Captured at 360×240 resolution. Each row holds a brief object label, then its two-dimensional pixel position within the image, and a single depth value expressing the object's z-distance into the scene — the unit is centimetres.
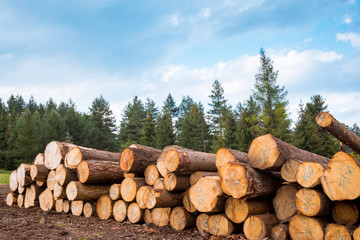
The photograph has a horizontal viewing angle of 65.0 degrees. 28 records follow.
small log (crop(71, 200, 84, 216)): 655
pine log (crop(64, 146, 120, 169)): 649
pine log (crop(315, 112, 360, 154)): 382
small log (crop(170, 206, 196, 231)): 512
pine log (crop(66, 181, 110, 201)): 627
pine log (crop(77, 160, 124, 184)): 625
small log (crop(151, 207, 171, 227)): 545
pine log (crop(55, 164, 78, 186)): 662
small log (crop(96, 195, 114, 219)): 618
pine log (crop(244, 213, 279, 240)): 416
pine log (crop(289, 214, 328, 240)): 383
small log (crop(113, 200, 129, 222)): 594
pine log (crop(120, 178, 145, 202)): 571
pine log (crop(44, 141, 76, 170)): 699
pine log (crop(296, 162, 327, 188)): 377
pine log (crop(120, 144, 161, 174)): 580
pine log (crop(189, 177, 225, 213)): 445
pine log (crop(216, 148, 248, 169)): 472
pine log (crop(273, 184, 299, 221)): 428
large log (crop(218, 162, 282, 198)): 404
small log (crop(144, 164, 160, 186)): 570
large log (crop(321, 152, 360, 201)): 346
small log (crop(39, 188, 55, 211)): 714
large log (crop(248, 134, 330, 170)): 410
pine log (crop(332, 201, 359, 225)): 379
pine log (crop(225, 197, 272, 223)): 431
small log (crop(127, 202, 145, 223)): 568
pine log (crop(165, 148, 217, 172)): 502
